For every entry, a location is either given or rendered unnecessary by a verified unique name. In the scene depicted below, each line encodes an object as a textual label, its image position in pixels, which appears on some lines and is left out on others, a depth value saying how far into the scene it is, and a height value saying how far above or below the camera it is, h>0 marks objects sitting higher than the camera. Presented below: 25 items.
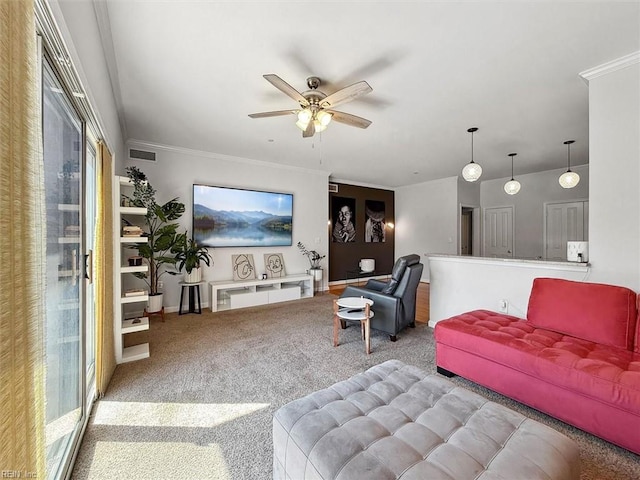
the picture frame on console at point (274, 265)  5.39 -0.52
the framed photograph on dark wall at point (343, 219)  6.81 +0.50
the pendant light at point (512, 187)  4.73 +0.88
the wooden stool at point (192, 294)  4.32 -0.90
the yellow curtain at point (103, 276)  2.14 -0.29
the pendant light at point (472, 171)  3.61 +0.89
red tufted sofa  1.57 -0.80
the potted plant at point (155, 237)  3.63 +0.04
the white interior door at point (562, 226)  5.67 +0.24
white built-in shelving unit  2.66 -0.60
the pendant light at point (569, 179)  4.05 +0.87
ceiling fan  2.26 +1.22
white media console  4.64 -0.97
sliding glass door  1.33 -0.18
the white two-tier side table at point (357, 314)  2.92 -0.86
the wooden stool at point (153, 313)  3.87 -1.07
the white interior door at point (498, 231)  6.74 +0.16
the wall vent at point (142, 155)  4.23 +1.34
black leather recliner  3.24 -0.73
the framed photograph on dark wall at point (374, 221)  7.44 +0.48
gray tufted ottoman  0.99 -0.83
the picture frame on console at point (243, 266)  5.02 -0.51
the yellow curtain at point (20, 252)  0.59 -0.03
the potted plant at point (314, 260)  5.83 -0.47
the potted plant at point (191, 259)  4.19 -0.31
